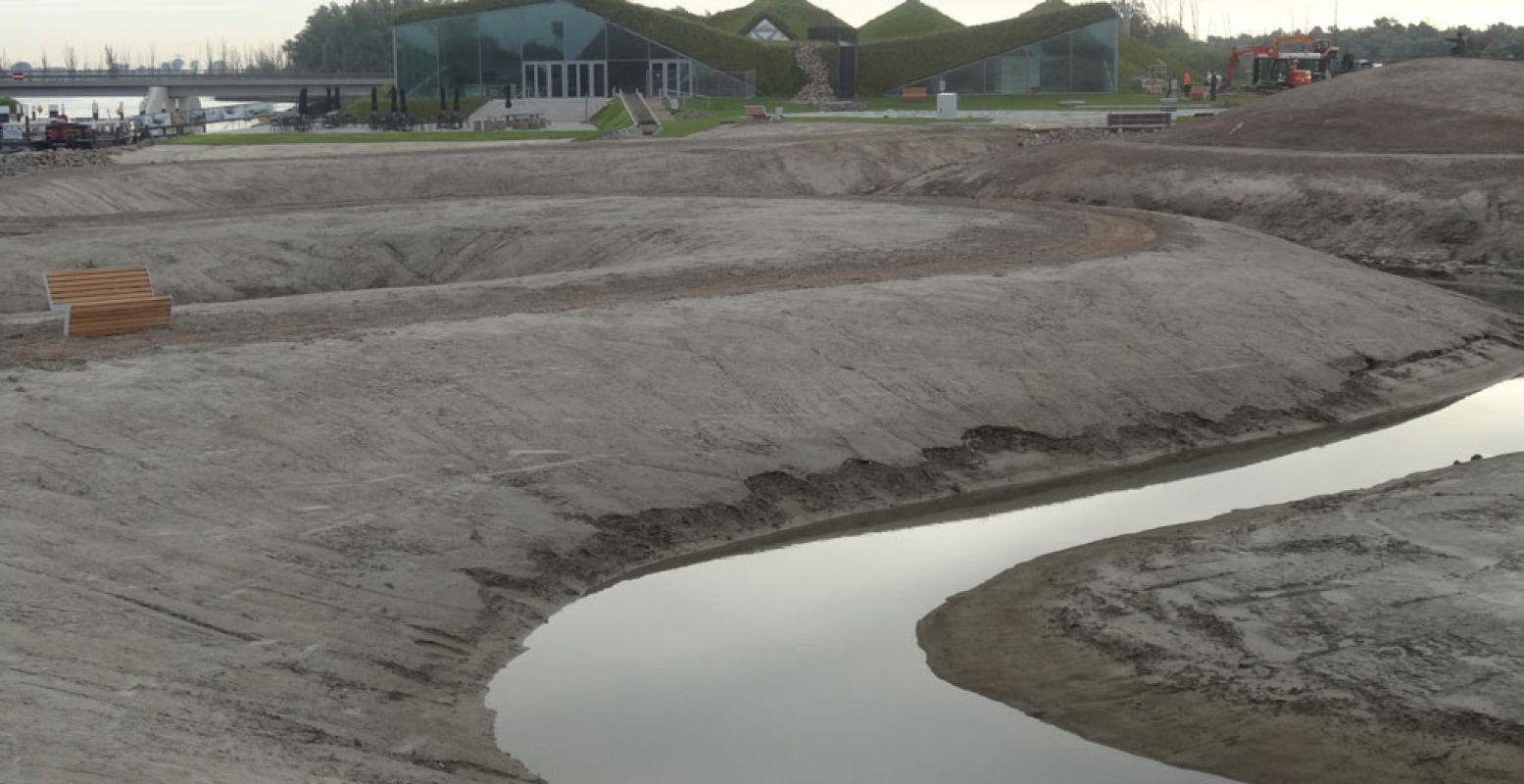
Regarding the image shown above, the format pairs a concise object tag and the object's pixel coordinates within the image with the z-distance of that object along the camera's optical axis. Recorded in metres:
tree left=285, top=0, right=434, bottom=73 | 181.62
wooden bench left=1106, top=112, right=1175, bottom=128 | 74.56
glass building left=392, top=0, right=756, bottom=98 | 102.12
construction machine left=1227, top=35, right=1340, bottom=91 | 95.50
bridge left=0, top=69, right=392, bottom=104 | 139.88
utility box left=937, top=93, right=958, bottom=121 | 83.88
